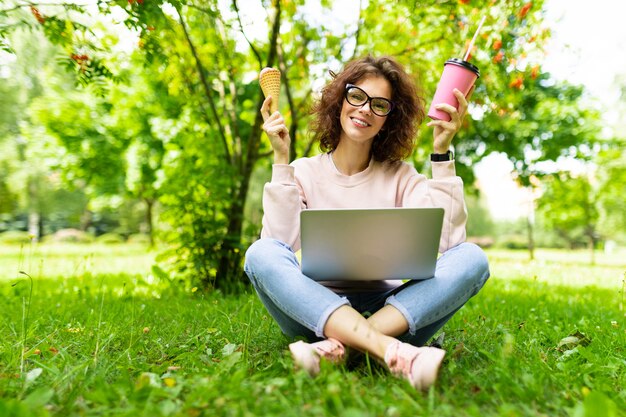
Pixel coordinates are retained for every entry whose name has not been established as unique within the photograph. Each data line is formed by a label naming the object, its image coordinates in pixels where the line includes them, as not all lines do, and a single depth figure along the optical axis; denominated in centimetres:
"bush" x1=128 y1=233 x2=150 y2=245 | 2155
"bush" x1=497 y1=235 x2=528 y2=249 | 2945
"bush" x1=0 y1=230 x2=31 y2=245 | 1653
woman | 169
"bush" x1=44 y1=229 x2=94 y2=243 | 2084
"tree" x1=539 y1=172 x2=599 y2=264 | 1356
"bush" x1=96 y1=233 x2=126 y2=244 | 1803
